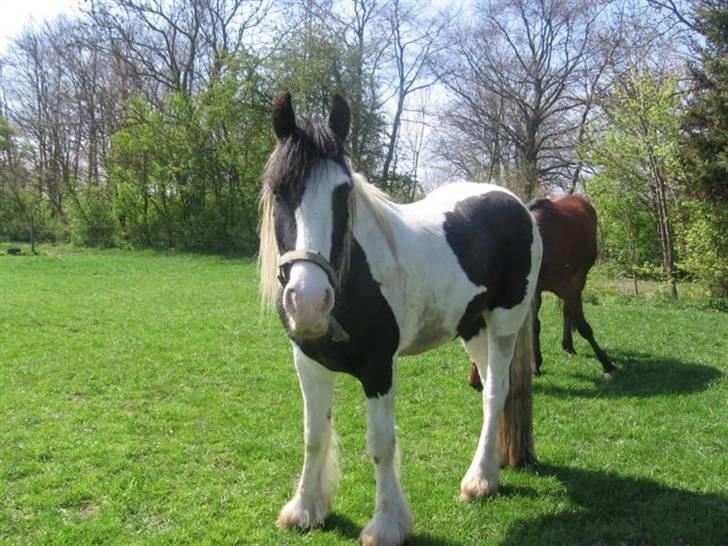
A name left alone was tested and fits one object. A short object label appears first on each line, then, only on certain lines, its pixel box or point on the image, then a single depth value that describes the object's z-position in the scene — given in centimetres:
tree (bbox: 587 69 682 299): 1262
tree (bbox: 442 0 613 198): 2648
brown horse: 618
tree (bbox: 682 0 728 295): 1173
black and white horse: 235
